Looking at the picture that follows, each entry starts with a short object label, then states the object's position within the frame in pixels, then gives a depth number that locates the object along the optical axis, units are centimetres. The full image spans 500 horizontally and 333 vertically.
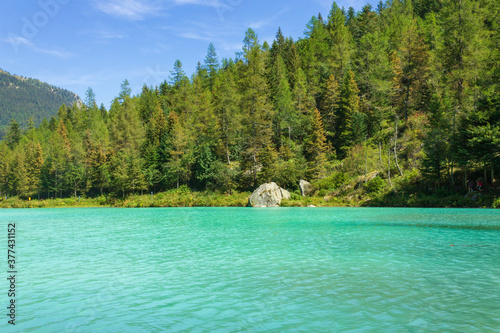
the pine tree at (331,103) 5749
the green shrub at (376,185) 3809
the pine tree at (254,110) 5188
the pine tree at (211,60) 8575
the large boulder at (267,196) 4375
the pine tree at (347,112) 5159
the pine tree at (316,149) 4747
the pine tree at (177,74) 8725
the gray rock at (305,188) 4536
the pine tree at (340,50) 6300
